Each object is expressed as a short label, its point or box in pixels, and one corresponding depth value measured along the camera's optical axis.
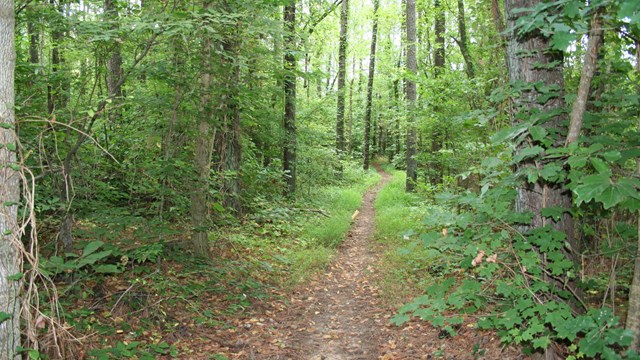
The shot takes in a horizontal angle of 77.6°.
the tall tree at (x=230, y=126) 5.85
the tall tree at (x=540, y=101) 3.57
